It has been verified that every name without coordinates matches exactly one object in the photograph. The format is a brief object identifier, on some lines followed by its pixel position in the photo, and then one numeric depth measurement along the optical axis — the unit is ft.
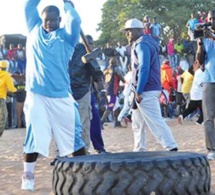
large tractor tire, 13.29
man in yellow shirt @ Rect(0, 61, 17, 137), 39.81
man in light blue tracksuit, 17.38
